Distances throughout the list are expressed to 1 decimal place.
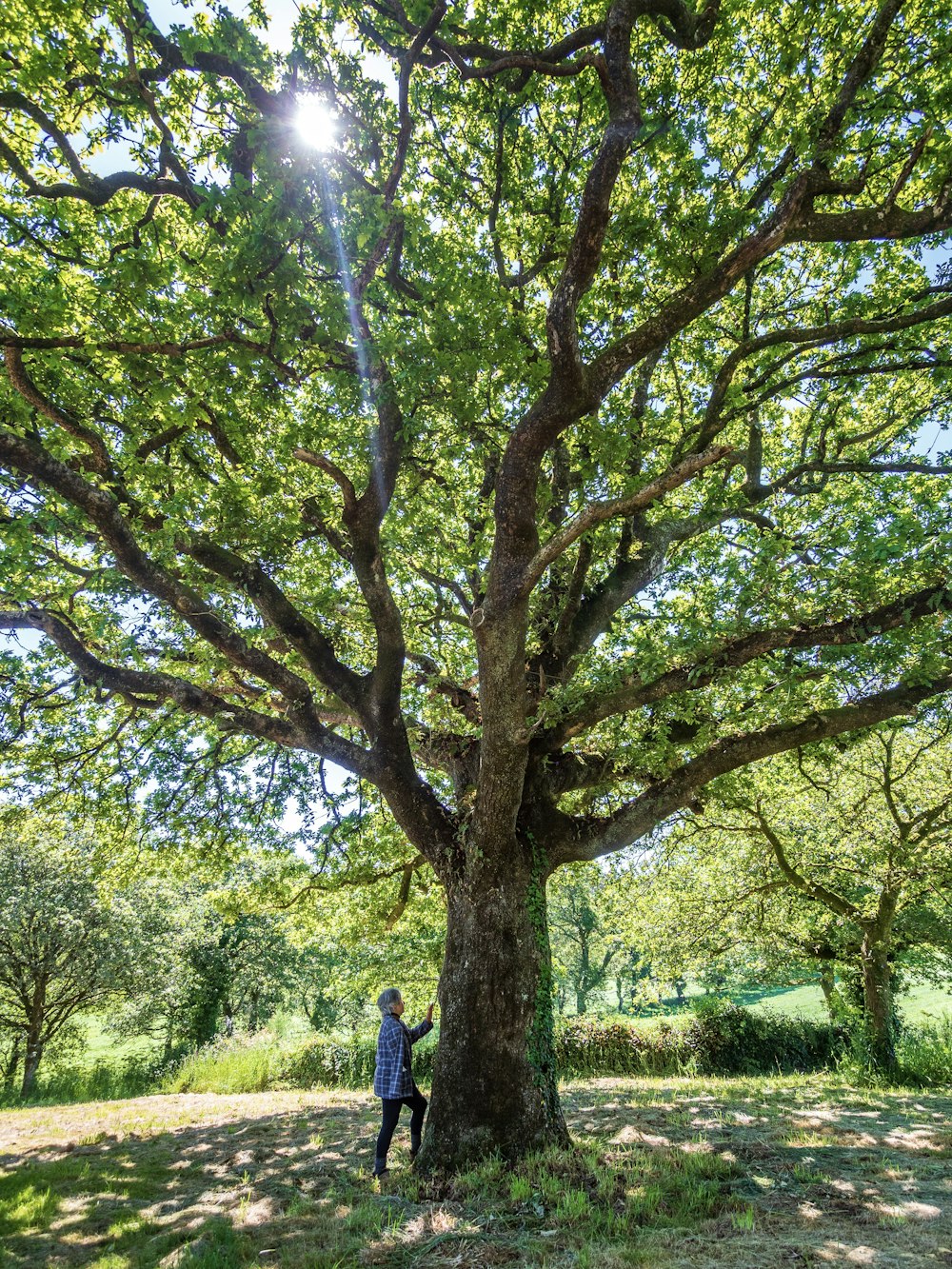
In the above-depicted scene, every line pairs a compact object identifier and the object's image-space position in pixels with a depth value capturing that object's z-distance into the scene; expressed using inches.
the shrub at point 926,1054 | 532.4
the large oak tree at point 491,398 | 212.4
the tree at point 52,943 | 626.2
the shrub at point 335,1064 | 618.3
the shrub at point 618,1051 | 636.7
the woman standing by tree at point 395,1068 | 254.7
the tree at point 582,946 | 1366.9
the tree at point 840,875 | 538.6
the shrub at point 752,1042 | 640.4
